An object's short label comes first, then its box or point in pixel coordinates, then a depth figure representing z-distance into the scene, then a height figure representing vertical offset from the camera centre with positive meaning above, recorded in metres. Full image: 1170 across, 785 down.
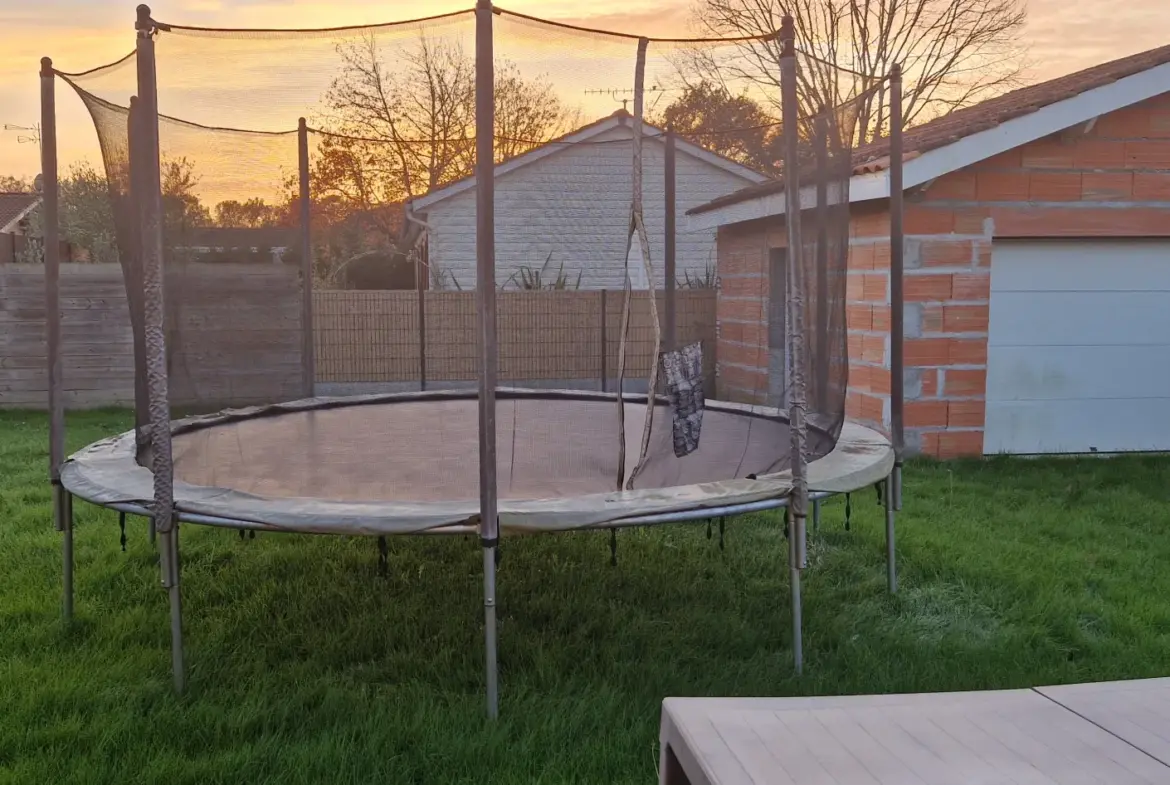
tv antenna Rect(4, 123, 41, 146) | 13.59 +2.48
